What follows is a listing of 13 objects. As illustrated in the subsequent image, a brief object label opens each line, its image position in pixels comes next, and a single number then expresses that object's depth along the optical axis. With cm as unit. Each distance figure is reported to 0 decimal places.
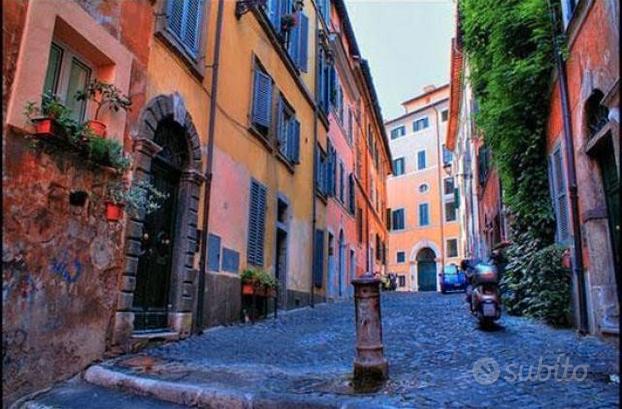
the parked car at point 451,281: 2364
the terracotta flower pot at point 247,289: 909
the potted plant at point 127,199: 541
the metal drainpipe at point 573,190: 667
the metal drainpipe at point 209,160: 755
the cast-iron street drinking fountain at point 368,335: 420
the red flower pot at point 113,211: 538
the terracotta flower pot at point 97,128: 512
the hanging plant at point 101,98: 520
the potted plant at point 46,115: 433
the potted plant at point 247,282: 910
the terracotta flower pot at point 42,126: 434
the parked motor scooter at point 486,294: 720
